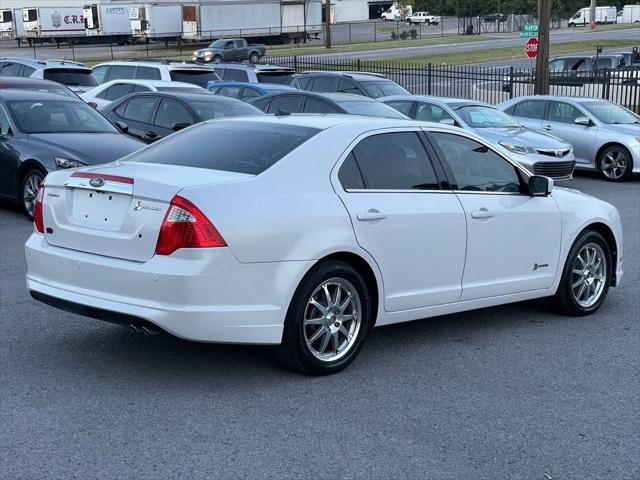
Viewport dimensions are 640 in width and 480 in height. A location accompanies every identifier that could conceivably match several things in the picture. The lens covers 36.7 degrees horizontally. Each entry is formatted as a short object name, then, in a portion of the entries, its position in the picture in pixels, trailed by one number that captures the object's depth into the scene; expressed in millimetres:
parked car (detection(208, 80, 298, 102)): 20266
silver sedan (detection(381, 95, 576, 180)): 15984
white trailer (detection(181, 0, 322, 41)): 65500
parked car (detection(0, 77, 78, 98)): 15688
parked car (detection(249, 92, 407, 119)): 16250
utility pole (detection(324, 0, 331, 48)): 58775
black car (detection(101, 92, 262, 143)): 14391
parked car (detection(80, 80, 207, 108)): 18016
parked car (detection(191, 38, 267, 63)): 51247
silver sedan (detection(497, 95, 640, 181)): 17781
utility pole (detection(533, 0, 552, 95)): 23500
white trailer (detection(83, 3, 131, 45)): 65812
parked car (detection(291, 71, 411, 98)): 21328
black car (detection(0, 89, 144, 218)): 11430
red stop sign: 25703
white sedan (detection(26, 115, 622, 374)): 5266
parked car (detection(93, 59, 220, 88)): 22469
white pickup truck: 97375
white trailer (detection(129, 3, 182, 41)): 63906
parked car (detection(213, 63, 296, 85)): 24688
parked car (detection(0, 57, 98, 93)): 22391
